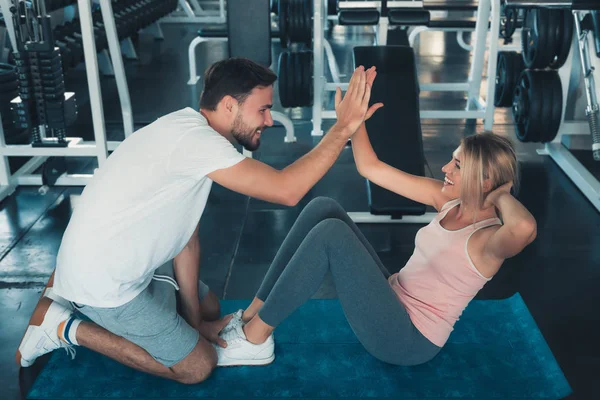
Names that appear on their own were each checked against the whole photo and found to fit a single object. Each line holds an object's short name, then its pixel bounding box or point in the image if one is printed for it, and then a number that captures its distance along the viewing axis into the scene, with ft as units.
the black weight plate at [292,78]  13.57
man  5.74
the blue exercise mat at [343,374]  6.54
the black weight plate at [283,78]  13.58
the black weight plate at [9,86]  11.87
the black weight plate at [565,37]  12.43
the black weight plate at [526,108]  12.49
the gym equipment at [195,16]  25.52
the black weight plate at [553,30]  12.39
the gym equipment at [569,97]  10.93
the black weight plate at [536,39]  12.38
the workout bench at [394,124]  10.45
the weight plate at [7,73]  11.80
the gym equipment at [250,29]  12.16
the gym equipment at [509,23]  14.26
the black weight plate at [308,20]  14.80
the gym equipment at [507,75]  13.93
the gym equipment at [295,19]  14.82
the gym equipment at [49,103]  10.75
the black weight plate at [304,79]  13.61
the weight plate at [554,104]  12.41
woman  5.86
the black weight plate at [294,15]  14.80
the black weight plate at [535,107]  12.42
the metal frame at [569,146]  11.43
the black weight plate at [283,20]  14.88
